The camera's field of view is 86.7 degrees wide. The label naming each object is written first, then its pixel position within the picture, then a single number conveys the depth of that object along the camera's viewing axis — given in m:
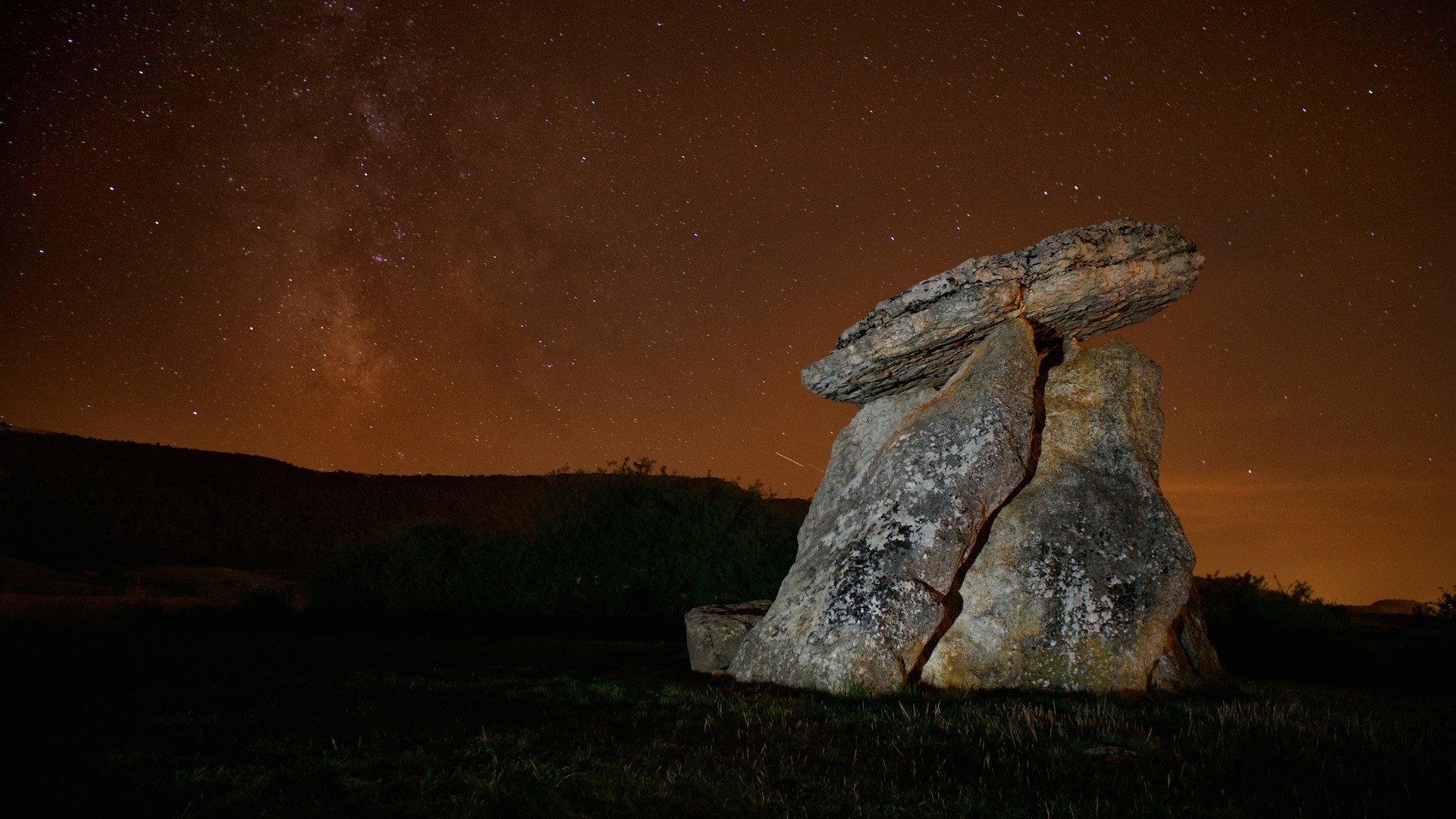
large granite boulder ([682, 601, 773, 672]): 10.03
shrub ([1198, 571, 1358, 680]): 13.45
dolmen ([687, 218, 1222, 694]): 8.33
